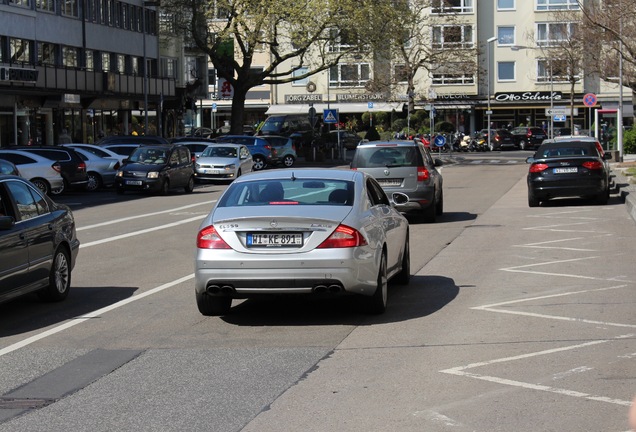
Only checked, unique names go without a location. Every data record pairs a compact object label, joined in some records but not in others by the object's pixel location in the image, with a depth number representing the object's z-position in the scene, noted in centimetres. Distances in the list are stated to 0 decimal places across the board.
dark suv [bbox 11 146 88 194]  3591
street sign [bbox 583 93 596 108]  5082
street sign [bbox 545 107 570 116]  6331
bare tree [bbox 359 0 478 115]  5766
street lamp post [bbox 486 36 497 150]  8454
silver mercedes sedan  1042
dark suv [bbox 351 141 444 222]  2264
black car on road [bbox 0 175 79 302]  1120
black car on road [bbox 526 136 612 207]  2589
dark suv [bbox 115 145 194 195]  3503
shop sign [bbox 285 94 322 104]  9612
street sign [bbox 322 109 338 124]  6078
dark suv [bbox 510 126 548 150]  7838
